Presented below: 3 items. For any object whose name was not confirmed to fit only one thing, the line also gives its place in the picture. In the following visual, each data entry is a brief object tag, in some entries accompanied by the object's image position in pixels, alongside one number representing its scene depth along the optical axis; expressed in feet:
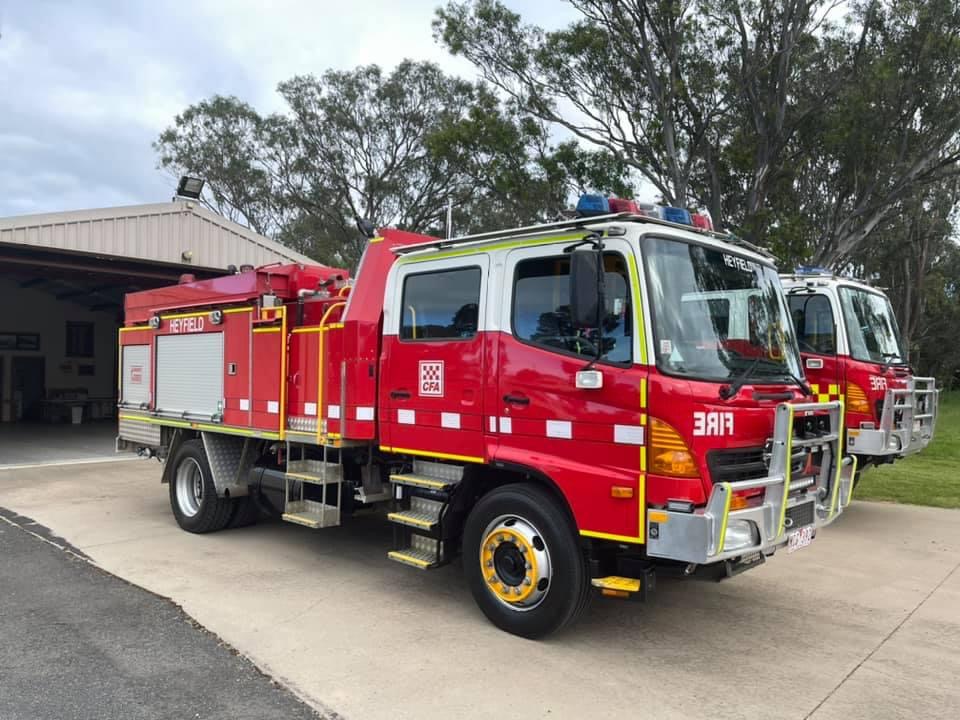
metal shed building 48.03
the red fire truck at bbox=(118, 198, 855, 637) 13.64
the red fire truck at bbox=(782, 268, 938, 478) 25.91
